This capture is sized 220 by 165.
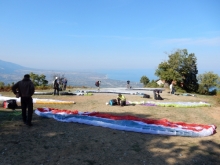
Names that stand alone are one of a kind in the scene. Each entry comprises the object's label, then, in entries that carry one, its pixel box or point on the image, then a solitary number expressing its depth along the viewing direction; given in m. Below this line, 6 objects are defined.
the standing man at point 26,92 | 8.04
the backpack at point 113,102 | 15.26
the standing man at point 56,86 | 19.23
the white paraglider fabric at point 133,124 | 8.53
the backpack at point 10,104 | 12.02
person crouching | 15.11
